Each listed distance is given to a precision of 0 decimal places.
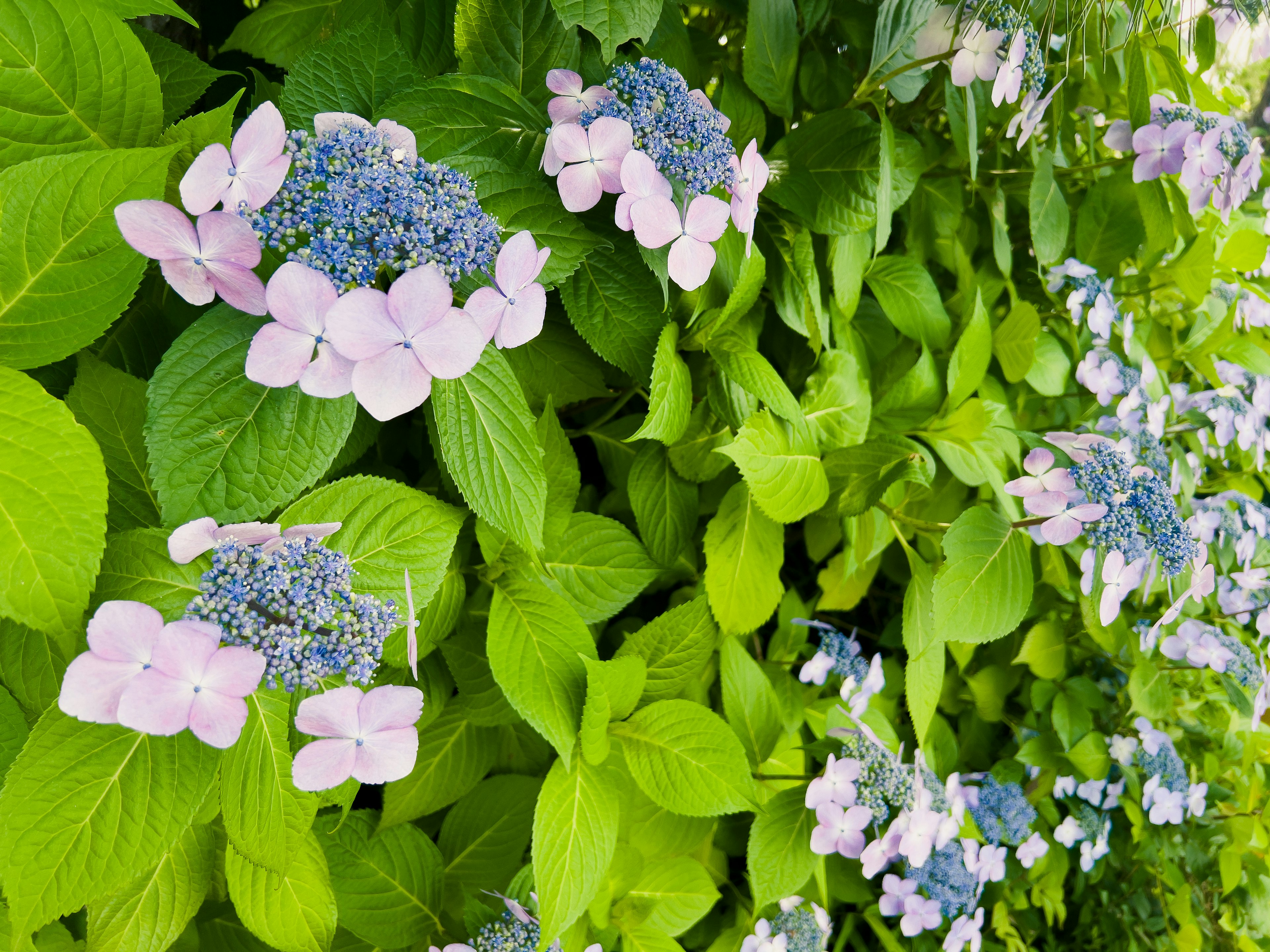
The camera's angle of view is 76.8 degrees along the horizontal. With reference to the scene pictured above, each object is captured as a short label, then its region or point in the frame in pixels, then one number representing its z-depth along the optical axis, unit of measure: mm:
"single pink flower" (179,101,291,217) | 468
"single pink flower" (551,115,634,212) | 608
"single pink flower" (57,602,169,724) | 412
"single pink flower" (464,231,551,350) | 513
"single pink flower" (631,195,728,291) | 606
